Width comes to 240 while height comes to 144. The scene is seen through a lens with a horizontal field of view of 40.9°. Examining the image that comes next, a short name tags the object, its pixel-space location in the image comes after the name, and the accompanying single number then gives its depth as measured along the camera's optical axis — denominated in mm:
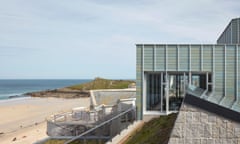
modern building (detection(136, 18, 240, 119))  15664
